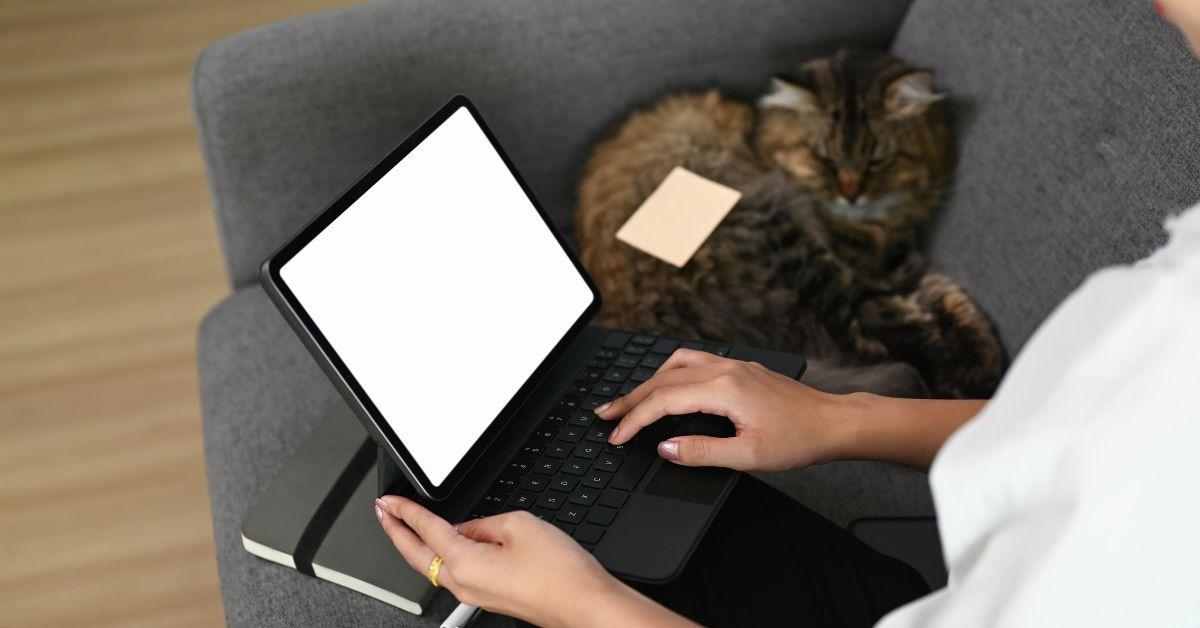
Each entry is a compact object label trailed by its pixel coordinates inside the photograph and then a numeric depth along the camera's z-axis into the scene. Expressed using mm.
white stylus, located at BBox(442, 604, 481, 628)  962
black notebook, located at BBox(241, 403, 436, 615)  1008
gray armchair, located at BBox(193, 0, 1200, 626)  1089
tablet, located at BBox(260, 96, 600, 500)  875
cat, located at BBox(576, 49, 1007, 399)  1326
